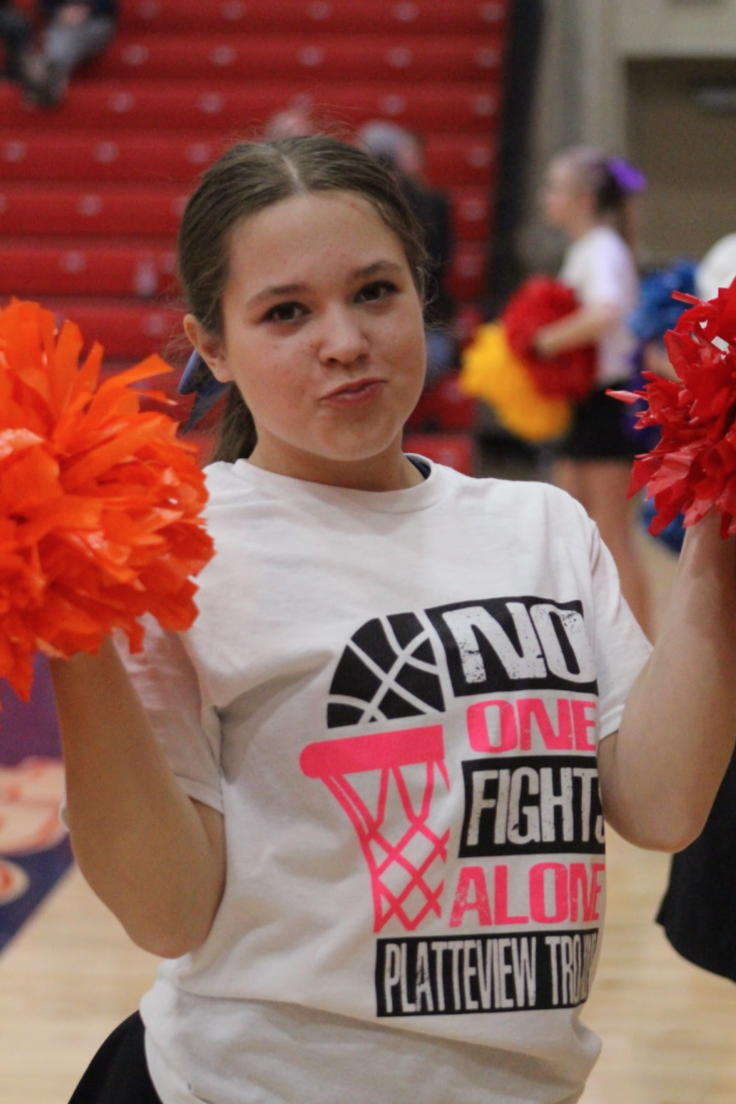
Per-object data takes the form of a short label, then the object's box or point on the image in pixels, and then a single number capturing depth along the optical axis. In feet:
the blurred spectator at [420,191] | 39.88
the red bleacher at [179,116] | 57.00
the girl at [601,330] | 28.37
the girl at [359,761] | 7.16
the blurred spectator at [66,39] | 60.23
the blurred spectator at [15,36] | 59.41
